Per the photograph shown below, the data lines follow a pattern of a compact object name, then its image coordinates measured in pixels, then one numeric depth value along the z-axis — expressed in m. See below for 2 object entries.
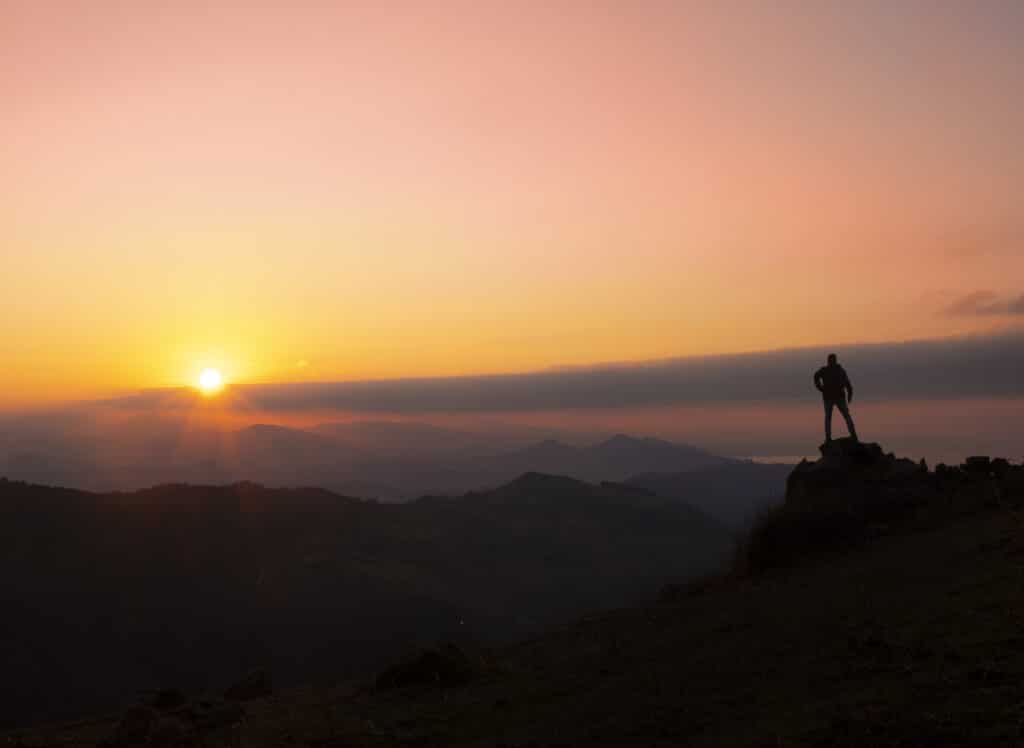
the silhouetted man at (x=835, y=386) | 21.59
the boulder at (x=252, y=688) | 16.69
